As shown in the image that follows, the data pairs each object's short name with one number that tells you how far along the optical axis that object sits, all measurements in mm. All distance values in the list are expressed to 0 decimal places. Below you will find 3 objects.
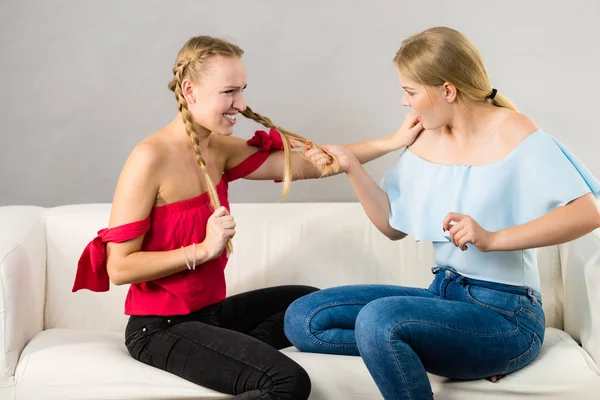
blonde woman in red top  2924
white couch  2986
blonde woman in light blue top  2825
